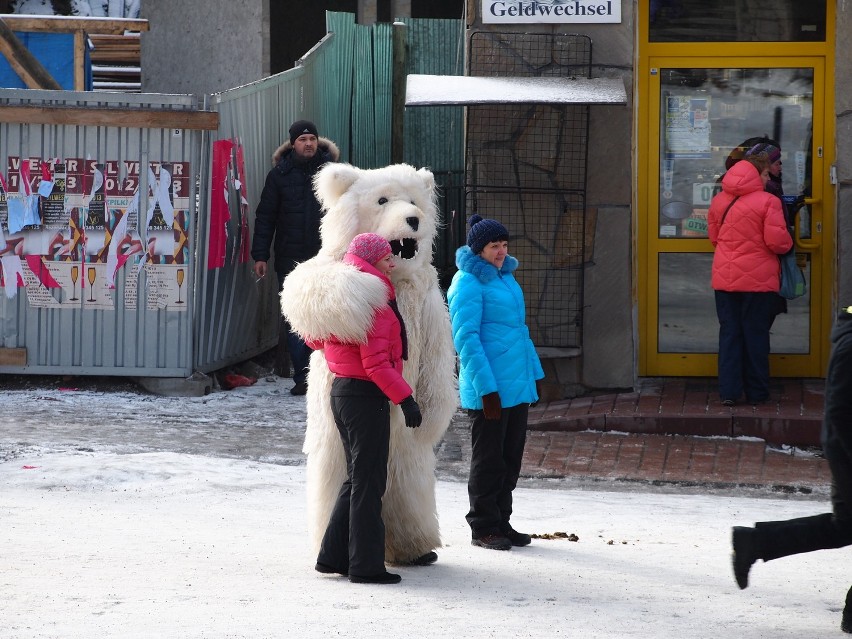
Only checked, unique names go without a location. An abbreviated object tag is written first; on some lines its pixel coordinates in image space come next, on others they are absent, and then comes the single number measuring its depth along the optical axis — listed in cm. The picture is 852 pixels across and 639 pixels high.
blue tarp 2434
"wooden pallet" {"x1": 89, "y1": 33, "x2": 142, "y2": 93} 2898
